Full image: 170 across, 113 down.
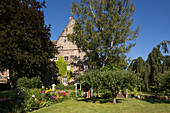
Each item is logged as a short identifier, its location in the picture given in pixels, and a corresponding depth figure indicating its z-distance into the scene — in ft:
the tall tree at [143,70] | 75.97
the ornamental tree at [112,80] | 36.91
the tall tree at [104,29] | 75.51
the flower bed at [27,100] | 29.45
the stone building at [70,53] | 102.10
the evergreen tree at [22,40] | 63.16
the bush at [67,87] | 85.67
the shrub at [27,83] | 67.39
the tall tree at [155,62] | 70.54
